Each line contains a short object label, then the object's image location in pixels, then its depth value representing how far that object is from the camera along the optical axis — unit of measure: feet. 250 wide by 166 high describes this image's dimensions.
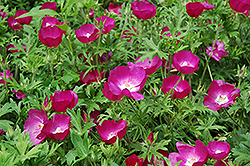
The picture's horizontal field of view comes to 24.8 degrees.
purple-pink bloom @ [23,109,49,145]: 3.30
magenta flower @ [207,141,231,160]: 3.11
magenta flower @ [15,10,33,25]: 3.91
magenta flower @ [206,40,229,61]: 3.83
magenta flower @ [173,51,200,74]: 3.35
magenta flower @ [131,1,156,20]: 3.54
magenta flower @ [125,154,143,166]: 3.07
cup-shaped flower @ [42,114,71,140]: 3.10
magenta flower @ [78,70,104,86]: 3.71
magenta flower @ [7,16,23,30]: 4.05
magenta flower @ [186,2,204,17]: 3.58
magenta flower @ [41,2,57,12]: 4.15
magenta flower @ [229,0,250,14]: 3.70
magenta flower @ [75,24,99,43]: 3.51
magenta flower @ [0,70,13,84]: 3.76
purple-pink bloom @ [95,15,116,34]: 3.57
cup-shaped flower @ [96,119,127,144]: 3.08
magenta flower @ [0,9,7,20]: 4.24
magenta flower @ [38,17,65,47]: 3.44
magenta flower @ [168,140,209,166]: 3.23
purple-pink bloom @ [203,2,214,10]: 3.78
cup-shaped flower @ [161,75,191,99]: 3.18
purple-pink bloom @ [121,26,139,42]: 3.88
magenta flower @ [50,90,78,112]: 3.14
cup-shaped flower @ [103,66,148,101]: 3.15
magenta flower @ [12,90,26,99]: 3.65
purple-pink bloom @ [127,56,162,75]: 3.37
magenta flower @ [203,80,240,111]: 3.41
